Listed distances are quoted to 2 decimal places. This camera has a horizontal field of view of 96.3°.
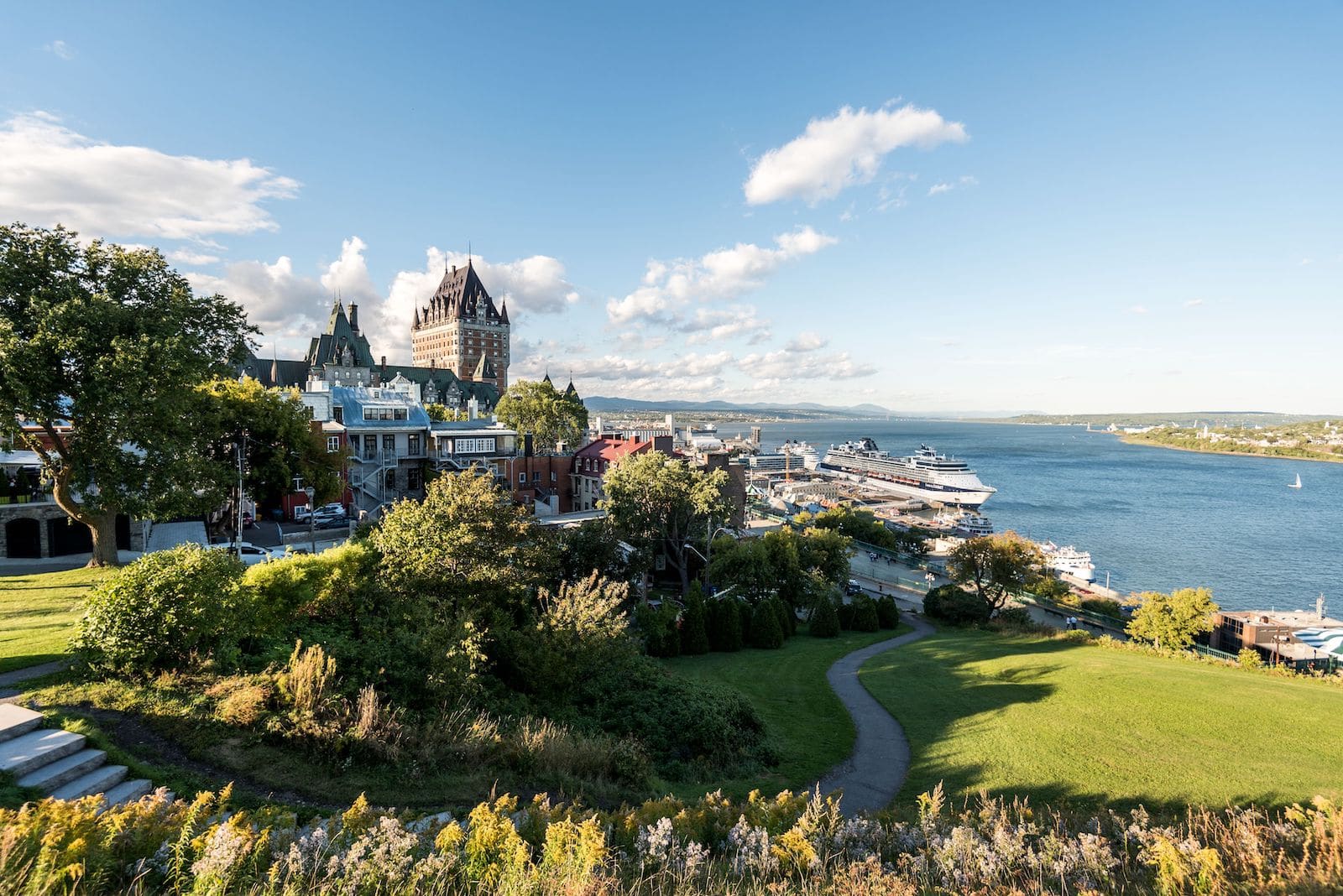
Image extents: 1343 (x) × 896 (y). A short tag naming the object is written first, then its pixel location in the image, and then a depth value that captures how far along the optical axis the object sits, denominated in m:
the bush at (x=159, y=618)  10.20
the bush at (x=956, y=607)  32.47
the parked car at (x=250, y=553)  22.66
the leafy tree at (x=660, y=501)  30.42
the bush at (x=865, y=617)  30.03
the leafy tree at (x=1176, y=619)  29.62
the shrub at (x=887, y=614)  31.22
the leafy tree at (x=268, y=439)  27.56
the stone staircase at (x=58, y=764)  7.04
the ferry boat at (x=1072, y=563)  53.53
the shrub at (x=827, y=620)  28.62
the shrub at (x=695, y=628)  24.48
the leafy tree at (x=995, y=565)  33.53
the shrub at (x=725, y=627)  25.05
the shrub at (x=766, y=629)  25.73
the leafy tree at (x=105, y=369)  16.81
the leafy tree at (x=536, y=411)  65.25
